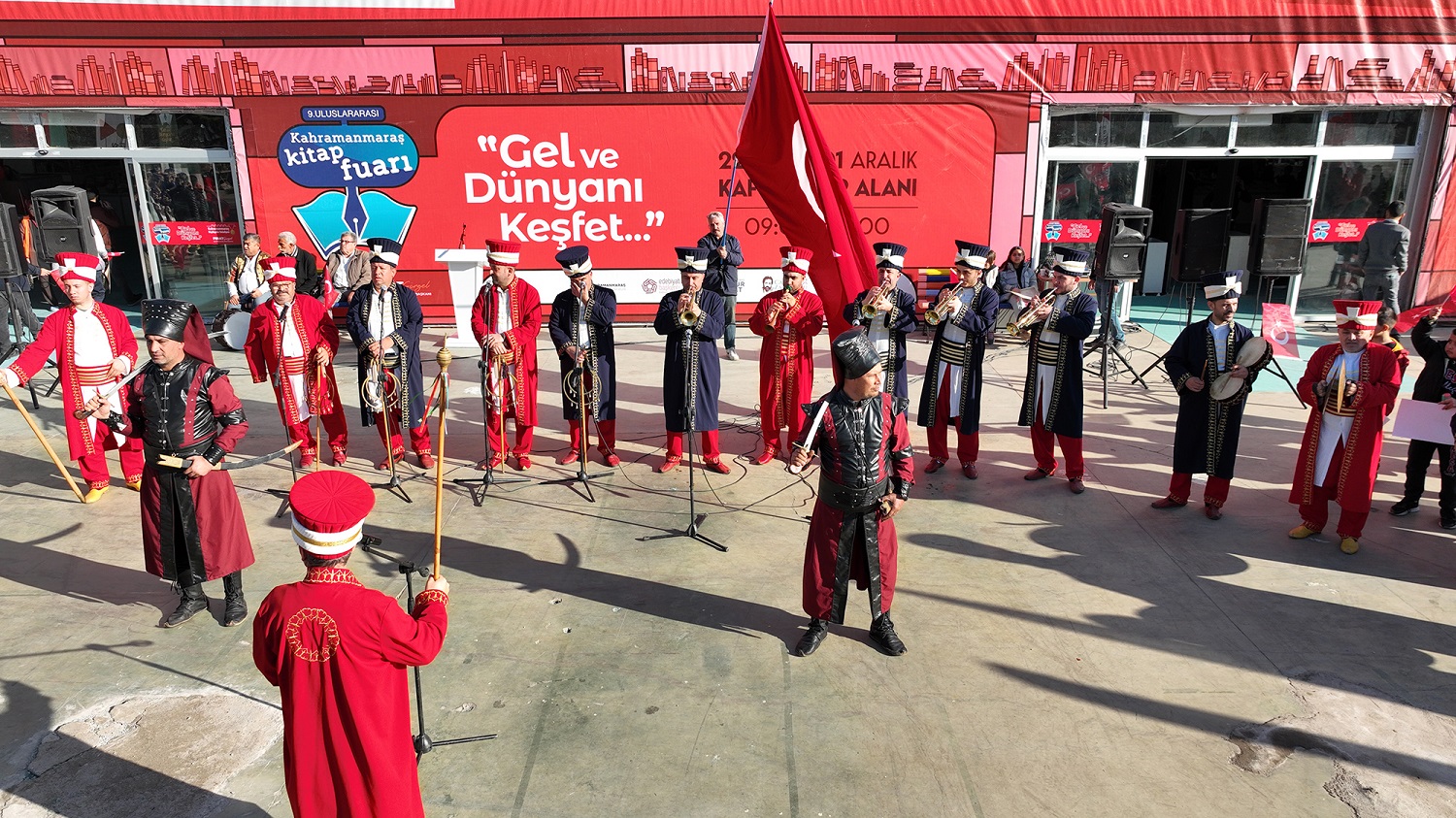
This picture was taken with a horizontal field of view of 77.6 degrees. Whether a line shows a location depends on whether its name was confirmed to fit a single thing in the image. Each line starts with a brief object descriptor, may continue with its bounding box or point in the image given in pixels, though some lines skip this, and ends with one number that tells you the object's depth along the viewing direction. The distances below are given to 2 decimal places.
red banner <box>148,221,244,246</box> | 13.15
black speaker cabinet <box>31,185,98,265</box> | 10.44
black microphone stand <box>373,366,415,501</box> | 7.13
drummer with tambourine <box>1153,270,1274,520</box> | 6.31
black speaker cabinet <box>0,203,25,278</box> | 9.18
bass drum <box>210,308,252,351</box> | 11.02
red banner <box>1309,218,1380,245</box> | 13.23
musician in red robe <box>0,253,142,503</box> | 6.33
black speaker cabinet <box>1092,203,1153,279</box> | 10.70
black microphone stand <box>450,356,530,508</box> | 7.16
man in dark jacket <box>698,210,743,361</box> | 10.19
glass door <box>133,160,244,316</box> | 12.96
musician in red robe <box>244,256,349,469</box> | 7.19
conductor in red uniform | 2.89
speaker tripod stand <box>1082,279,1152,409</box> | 9.82
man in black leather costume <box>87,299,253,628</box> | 4.79
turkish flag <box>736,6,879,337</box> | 5.05
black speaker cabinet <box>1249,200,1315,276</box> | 10.13
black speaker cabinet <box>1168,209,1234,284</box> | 10.31
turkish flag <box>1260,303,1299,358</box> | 8.05
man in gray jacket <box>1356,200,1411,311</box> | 11.38
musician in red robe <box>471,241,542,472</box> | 7.36
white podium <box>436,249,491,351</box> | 12.16
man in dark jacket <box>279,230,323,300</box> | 11.59
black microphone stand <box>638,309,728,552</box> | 6.54
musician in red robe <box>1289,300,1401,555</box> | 5.80
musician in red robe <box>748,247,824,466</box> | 7.39
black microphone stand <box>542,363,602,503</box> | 7.27
